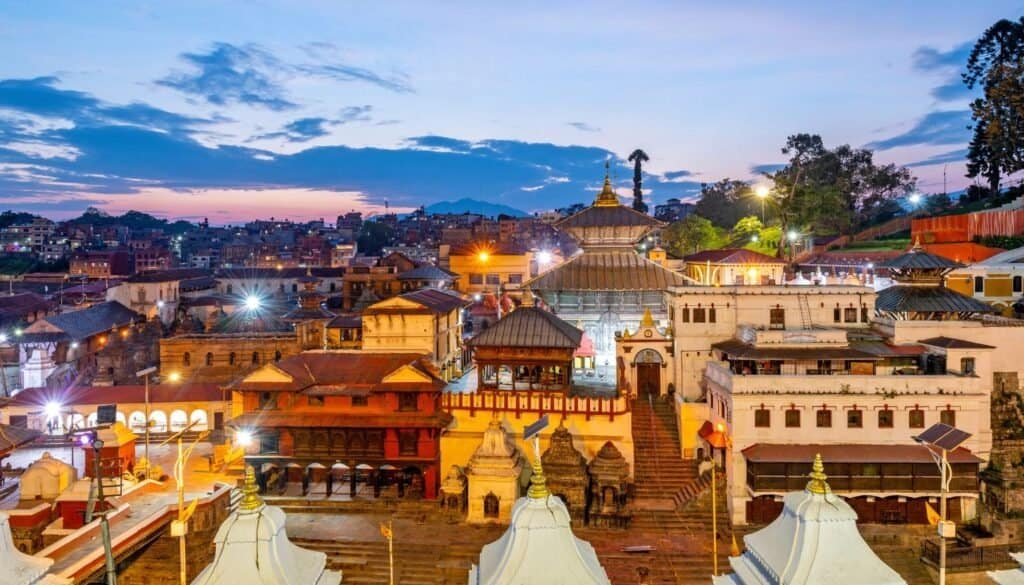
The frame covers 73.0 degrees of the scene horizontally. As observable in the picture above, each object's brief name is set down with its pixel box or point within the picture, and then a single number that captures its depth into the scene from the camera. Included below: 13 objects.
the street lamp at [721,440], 28.95
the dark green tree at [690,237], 82.75
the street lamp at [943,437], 22.34
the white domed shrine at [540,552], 11.74
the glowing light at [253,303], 61.44
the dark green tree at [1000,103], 56.25
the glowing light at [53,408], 39.09
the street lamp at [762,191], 72.21
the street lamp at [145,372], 52.21
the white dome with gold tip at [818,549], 11.34
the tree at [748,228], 77.12
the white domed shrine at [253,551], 11.46
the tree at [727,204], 95.97
